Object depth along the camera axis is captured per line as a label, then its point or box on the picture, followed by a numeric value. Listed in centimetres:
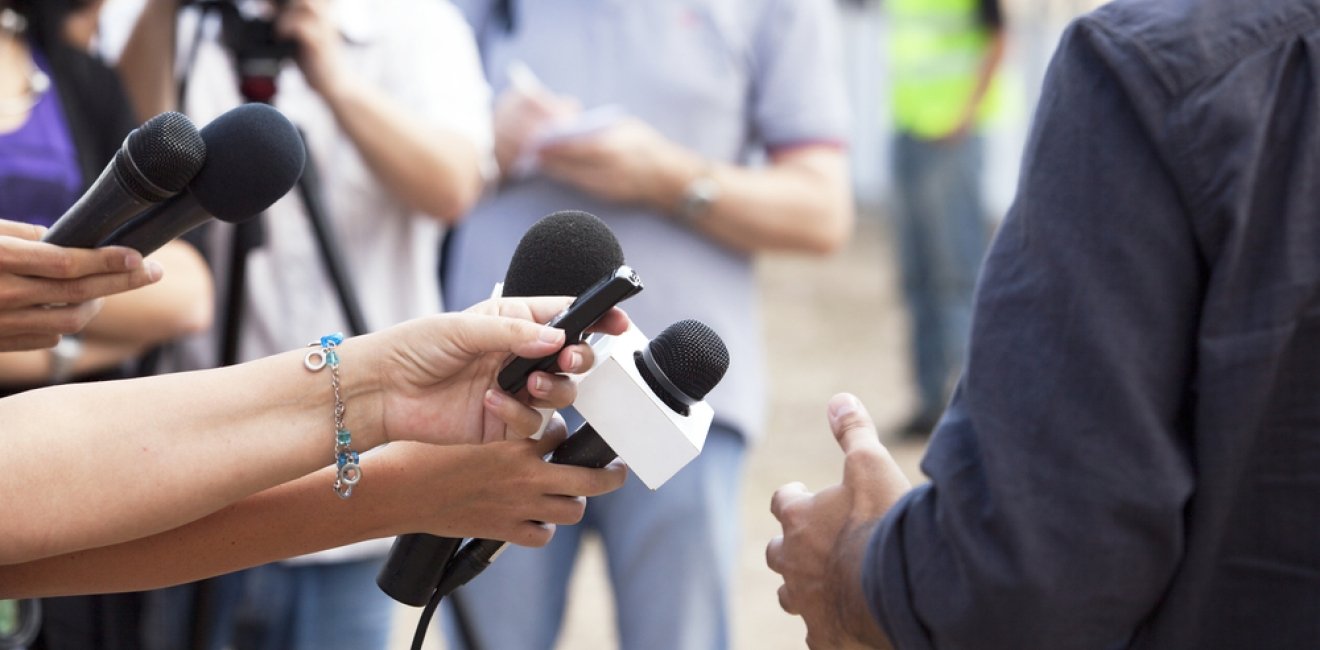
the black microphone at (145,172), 190
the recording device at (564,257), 195
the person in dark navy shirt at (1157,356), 182
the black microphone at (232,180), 195
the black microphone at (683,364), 188
